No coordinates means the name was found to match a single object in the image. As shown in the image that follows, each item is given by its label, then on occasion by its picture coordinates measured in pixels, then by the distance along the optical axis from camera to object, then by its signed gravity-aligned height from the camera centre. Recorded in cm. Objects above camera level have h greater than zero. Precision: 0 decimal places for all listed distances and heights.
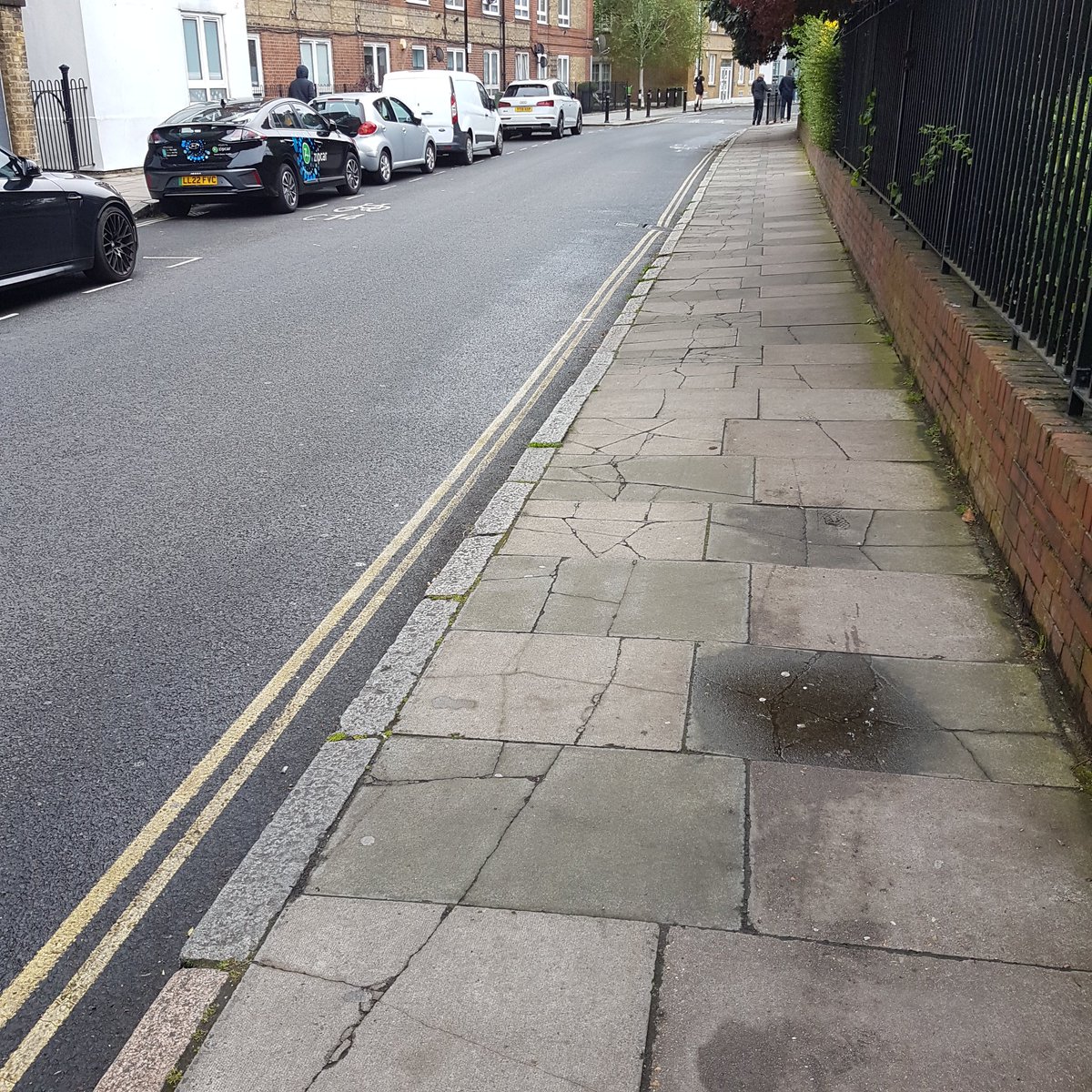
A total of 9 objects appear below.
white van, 2433 +34
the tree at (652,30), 6141 +479
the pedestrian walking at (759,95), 4056 +94
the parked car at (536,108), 3544 +38
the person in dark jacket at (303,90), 2431 +62
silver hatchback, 2053 -14
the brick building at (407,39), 3300 +279
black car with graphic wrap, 1605 -49
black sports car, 1005 -97
